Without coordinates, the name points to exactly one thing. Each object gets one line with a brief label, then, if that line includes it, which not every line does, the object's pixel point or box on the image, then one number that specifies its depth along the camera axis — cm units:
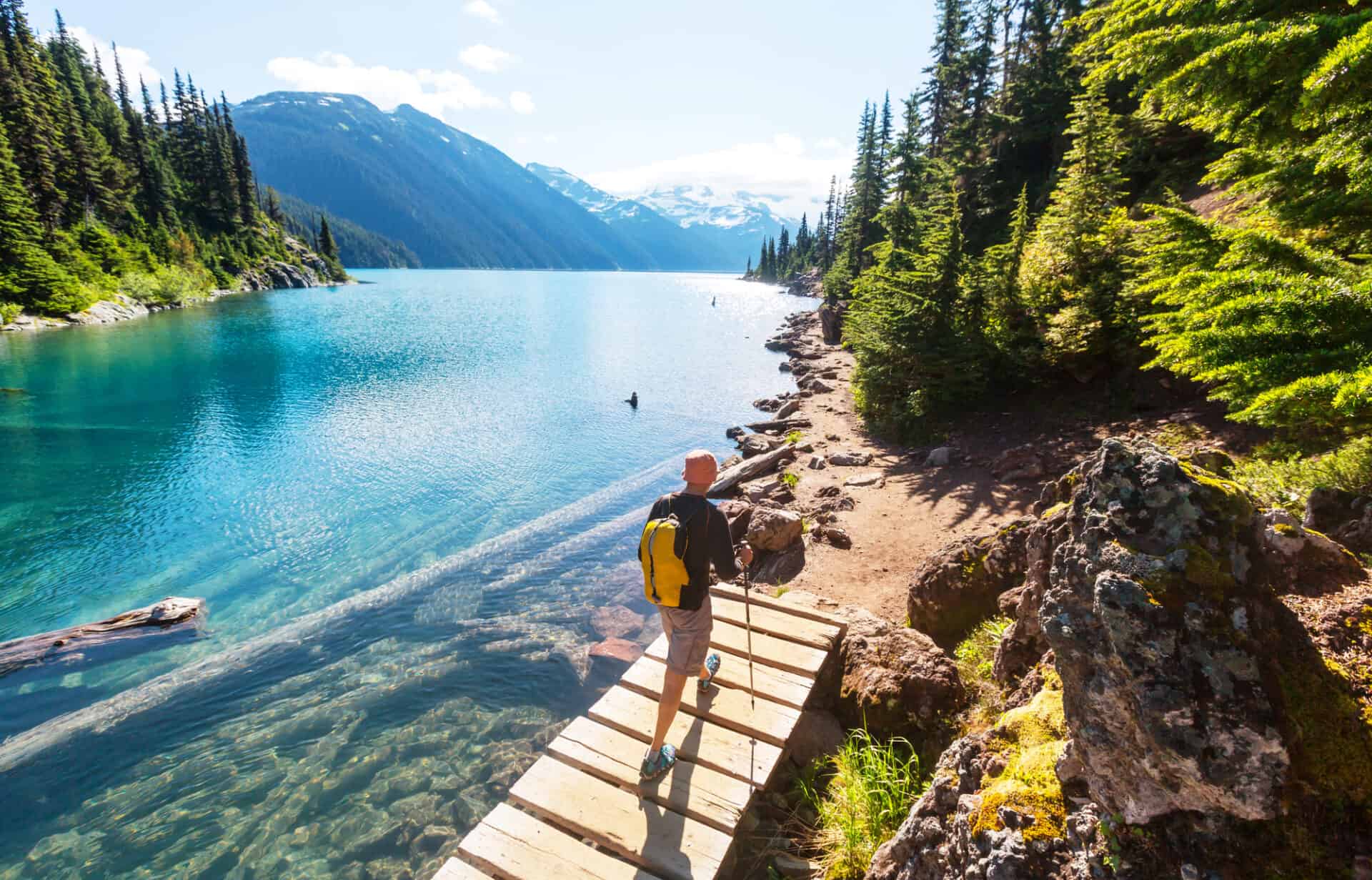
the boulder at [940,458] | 1594
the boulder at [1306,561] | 342
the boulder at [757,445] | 2164
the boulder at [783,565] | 1209
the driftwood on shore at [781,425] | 2397
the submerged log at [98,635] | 1079
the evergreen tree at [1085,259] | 1502
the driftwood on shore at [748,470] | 1886
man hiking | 548
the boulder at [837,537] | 1256
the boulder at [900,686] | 645
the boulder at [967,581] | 748
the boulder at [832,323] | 4653
